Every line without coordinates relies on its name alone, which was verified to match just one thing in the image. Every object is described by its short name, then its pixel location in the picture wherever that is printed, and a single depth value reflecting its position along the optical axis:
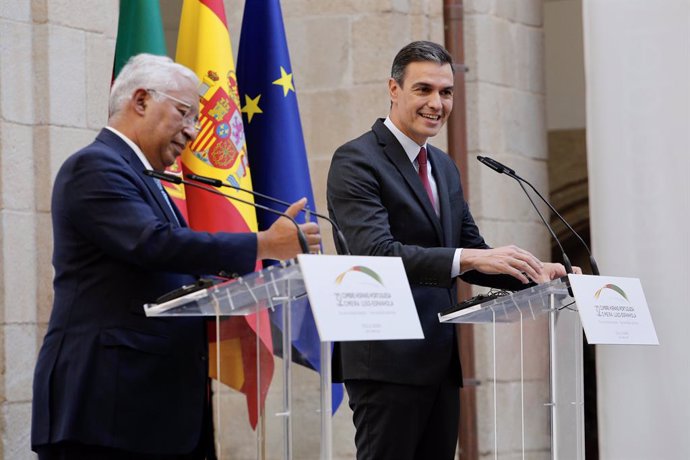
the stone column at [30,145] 9.31
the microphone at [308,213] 6.22
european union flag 10.88
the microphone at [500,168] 7.43
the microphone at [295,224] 6.06
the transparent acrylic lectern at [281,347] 5.99
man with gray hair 6.28
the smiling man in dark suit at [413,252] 7.22
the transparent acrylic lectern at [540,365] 7.02
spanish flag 10.31
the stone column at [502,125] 12.52
